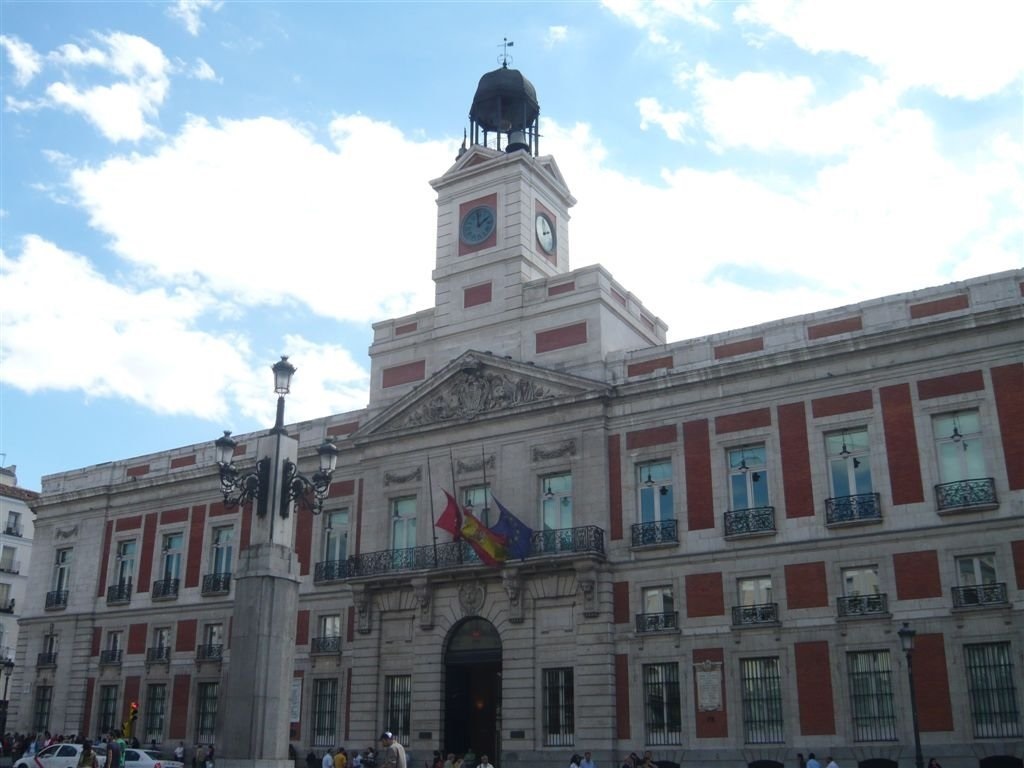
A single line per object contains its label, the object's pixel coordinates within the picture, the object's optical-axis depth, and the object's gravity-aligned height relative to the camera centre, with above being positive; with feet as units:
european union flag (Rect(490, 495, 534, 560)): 100.83 +16.88
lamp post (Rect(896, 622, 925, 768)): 71.56 +4.98
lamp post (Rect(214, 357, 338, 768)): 57.36 +5.37
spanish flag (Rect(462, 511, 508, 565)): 101.35 +16.23
